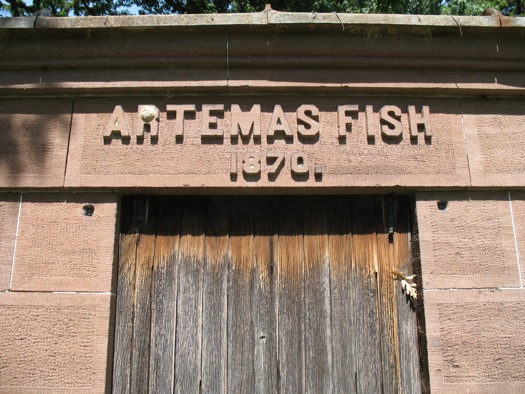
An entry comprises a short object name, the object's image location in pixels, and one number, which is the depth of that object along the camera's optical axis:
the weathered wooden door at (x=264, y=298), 3.01
